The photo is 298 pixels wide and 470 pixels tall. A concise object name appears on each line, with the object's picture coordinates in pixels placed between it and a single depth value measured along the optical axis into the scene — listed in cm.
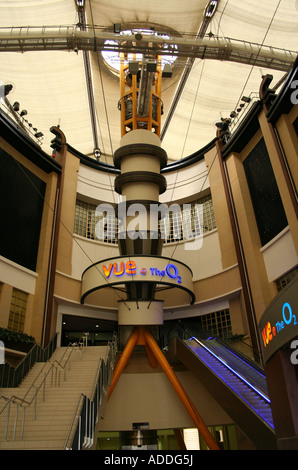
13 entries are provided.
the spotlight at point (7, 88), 2294
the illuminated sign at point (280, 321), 566
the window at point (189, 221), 2786
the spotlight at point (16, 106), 2446
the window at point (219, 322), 2411
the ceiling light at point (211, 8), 2438
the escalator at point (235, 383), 1016
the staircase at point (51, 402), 866
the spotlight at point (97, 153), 3804
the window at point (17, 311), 1928
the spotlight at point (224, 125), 2722
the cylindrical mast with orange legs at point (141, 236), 1934
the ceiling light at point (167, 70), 2114
